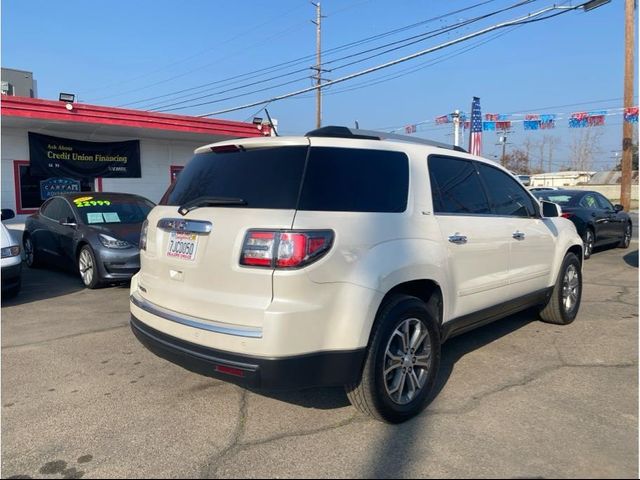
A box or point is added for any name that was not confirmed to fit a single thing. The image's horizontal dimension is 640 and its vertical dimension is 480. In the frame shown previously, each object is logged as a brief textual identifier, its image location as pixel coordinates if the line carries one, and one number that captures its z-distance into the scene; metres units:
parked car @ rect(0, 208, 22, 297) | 6.64
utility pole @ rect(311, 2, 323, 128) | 29.59
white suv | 2.91
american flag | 18.70
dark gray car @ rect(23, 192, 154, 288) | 7.60
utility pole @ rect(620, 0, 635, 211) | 19.78
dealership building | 10.72
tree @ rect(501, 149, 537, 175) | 86.56
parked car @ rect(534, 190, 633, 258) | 11.13
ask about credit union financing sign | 11.73
